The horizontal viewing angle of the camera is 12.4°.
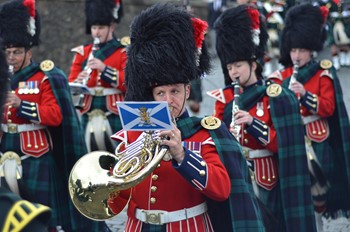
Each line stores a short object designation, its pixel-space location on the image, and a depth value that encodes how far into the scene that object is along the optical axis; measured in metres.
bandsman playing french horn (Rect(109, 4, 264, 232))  6.92
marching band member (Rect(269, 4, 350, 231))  11.95
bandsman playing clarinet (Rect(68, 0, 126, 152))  13.42
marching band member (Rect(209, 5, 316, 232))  10.23
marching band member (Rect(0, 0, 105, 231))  10.60
